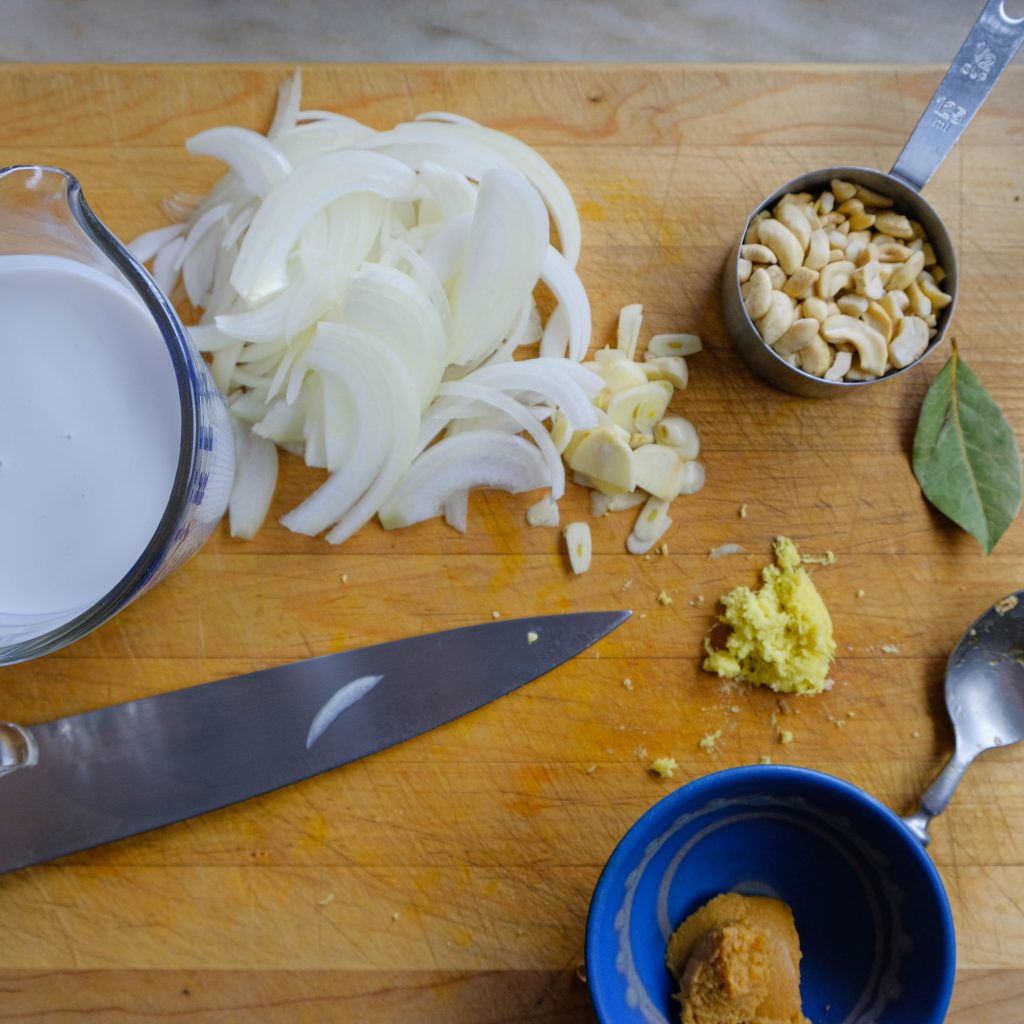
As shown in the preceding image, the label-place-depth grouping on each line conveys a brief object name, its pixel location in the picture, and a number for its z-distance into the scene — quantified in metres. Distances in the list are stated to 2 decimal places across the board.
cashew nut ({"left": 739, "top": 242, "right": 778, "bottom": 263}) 0.42
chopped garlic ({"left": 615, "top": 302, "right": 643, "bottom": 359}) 0.44
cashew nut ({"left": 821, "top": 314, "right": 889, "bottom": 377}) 0.42
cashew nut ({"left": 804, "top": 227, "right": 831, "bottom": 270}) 0.42
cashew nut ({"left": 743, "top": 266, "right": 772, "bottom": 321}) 0.41
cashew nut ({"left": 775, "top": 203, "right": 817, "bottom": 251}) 0.42
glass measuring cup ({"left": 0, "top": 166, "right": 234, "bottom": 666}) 0.36
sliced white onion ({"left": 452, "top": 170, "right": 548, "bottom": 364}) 0.41
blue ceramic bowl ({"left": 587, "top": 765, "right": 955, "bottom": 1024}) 0.38
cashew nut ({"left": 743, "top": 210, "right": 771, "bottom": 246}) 0.42
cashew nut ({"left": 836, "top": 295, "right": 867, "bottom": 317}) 0.42
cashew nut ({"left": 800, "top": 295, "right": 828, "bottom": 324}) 0.42
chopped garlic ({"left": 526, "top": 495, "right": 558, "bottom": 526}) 0.43
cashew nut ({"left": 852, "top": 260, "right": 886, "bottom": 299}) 0.42
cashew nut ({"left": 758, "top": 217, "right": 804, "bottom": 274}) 0.42
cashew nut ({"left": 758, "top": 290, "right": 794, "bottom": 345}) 0.41
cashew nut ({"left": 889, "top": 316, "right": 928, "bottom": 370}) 0.42
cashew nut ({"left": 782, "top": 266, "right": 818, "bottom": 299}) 0.42
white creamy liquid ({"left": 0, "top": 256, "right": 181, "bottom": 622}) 0.38
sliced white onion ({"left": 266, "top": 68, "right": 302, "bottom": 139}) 0.44
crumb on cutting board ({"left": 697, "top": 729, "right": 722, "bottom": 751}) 0.43
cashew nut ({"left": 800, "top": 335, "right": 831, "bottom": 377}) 0.42
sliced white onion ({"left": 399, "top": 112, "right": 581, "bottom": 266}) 0.43
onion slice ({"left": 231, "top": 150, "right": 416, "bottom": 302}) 0.42
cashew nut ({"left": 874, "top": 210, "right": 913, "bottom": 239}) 0.42
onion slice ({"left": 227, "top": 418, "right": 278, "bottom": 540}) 0.43
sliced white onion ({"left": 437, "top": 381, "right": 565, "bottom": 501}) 0.43
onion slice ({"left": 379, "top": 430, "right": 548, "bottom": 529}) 0.43
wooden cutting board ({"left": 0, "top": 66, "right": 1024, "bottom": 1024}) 0.42
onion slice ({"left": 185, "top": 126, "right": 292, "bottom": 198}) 0.42
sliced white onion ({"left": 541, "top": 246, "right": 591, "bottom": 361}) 0.43
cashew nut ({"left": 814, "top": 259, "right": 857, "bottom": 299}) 0.42
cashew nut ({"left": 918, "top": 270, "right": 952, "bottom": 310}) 0.42
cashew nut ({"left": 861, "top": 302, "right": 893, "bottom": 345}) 0.42
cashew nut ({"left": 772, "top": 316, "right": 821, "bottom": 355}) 0.41
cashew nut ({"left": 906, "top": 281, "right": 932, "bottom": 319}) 0.42
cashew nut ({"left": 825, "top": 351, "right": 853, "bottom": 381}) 0.42
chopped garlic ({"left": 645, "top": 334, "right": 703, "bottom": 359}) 0.44
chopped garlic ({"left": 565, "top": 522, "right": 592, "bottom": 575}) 0.43
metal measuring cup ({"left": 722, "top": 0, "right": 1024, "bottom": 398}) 0.41
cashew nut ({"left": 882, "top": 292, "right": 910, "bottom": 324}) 0.42
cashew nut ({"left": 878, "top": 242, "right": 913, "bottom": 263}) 0.42
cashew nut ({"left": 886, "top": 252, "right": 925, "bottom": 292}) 0.42
